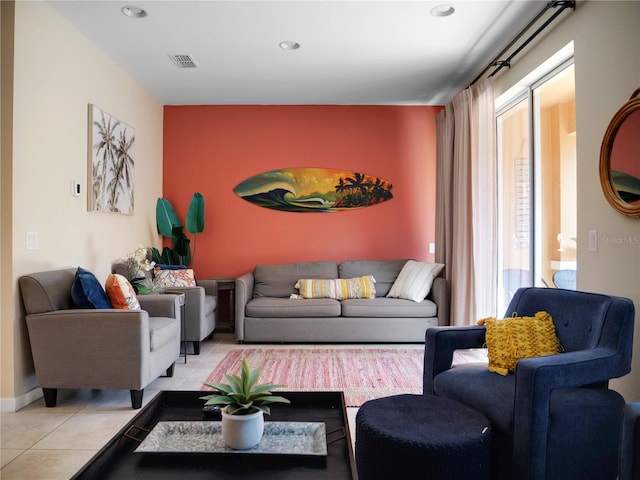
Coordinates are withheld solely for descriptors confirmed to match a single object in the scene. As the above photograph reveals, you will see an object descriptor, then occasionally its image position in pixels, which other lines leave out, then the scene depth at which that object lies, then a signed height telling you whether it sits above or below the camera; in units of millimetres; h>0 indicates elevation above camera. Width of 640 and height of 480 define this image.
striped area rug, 3180 -1008
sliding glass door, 3127 +438
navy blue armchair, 1676 -646
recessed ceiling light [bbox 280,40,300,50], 3631 +1616
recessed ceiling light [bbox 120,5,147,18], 3101 +1628
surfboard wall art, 5328 +636
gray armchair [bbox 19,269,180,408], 2768 -612
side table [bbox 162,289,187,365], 3839 -646
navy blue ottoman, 1547 -703
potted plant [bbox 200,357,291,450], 1493 -555
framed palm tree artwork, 3639 +724
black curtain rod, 2703 +1418
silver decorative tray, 1494 -678
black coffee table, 1369 -692
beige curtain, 3875 +349
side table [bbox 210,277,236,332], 4898 -662
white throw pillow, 4527 -396
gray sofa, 4418 -739
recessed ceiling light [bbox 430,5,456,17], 3078 +1599
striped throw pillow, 4692 -465
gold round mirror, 2152 +403
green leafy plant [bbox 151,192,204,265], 4930 +193
